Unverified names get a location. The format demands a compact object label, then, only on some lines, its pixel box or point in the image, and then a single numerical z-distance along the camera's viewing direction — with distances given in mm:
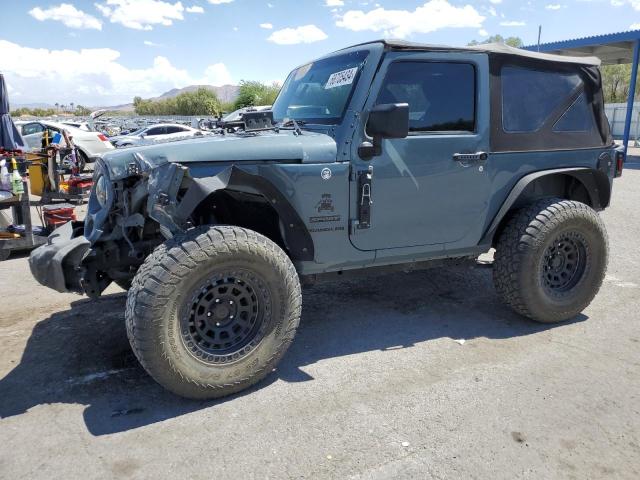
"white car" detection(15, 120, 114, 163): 14305
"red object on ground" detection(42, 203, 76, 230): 6520
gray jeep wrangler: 3080
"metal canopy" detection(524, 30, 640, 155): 18344
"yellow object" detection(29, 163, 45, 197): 10484
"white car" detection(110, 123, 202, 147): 20628
